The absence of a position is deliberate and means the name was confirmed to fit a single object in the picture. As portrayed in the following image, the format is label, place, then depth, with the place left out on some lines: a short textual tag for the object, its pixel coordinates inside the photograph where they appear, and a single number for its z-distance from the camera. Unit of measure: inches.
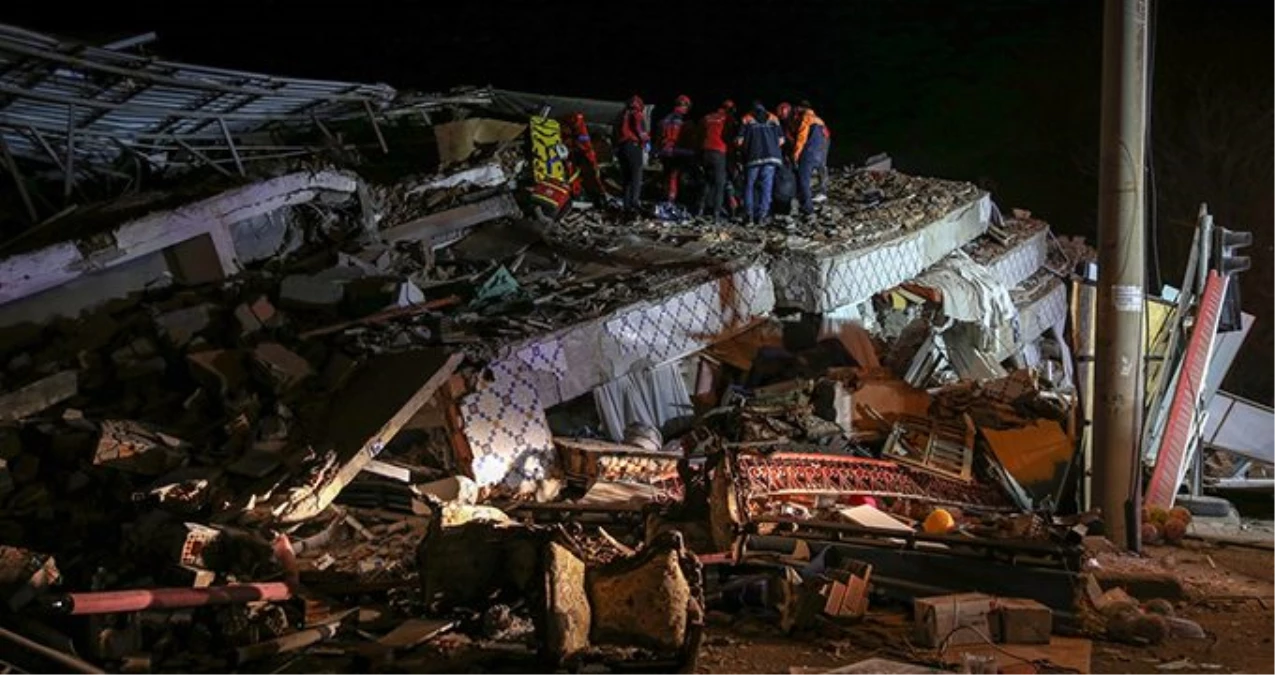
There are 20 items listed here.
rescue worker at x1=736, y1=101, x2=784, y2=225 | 578.2
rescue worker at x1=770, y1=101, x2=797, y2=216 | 600.7
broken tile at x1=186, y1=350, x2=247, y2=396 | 378.0
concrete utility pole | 334.0
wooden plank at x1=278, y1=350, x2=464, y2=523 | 335.6
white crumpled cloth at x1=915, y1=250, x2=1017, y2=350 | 600.4
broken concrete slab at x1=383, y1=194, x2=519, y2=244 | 509.7
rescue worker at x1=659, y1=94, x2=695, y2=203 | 595.2
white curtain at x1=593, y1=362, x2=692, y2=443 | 448.1
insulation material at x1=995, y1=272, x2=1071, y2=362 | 673.6
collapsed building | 266.1
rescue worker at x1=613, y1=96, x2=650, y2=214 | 583.8
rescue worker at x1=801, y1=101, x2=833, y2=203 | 615.2
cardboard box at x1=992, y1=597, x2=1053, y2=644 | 260.8
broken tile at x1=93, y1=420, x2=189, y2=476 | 341.1
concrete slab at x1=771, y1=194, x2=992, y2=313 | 523.5
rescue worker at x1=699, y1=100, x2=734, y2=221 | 585.0
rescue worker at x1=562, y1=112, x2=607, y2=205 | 605.0
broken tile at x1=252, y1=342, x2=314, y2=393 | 377.7
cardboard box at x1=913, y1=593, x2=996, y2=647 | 257.3
